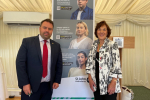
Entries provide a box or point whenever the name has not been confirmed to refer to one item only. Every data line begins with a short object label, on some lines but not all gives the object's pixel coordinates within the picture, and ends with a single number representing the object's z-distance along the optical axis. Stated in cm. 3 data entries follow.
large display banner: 190
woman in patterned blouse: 134
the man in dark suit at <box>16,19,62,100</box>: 130
